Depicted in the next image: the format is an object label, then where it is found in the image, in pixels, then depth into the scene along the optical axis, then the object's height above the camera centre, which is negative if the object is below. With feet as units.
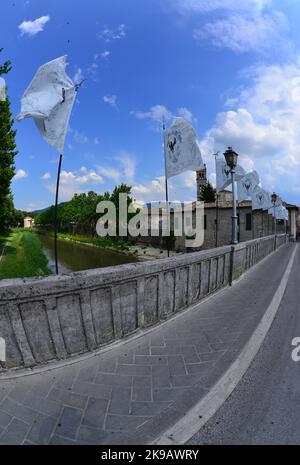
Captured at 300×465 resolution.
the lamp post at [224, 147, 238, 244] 26.22 +6.66
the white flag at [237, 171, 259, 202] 50.57 +8.92
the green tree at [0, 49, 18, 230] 52.15 +17.39
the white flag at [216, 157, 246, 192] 36.29 +7.70
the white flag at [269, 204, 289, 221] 84.51 +6.07
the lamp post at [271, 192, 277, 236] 64.64 +8.26
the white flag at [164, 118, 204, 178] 21.40 +6.65
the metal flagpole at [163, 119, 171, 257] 21.53 +2.77
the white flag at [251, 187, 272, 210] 56.39 +7.03
